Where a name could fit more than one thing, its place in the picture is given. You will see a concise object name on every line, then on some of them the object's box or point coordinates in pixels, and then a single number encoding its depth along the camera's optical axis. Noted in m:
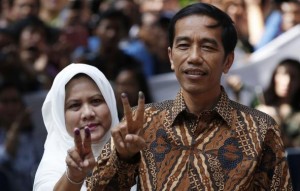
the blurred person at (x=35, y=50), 11.95
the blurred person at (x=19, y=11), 13.56
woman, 6.59
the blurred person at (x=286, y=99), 10.49
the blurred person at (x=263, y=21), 13.30
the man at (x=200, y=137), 5.56
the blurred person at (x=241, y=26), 12.87
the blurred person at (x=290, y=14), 12.91
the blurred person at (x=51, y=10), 14.62
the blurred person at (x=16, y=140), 10.11
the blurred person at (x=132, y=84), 10.74
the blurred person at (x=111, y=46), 11.61
